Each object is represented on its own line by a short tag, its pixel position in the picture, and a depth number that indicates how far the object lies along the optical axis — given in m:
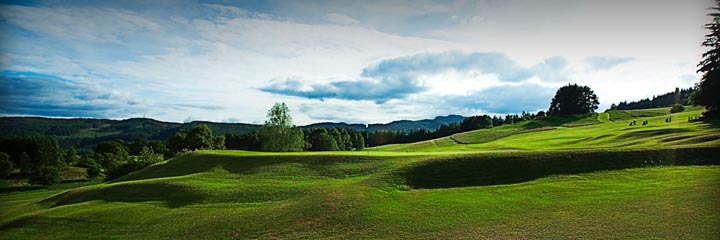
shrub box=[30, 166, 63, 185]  69.69
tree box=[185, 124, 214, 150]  78.19
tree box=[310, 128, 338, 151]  90.00
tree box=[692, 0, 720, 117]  36.38
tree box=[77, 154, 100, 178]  82.44
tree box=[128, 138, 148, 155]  114.62
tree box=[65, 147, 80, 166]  97.56
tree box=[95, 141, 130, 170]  90.34
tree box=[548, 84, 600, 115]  106.94
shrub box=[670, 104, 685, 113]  92.90
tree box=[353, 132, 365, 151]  124.88
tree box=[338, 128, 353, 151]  107.62
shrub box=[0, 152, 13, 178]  76.81
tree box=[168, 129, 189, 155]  81.45
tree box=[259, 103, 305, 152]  64.56
